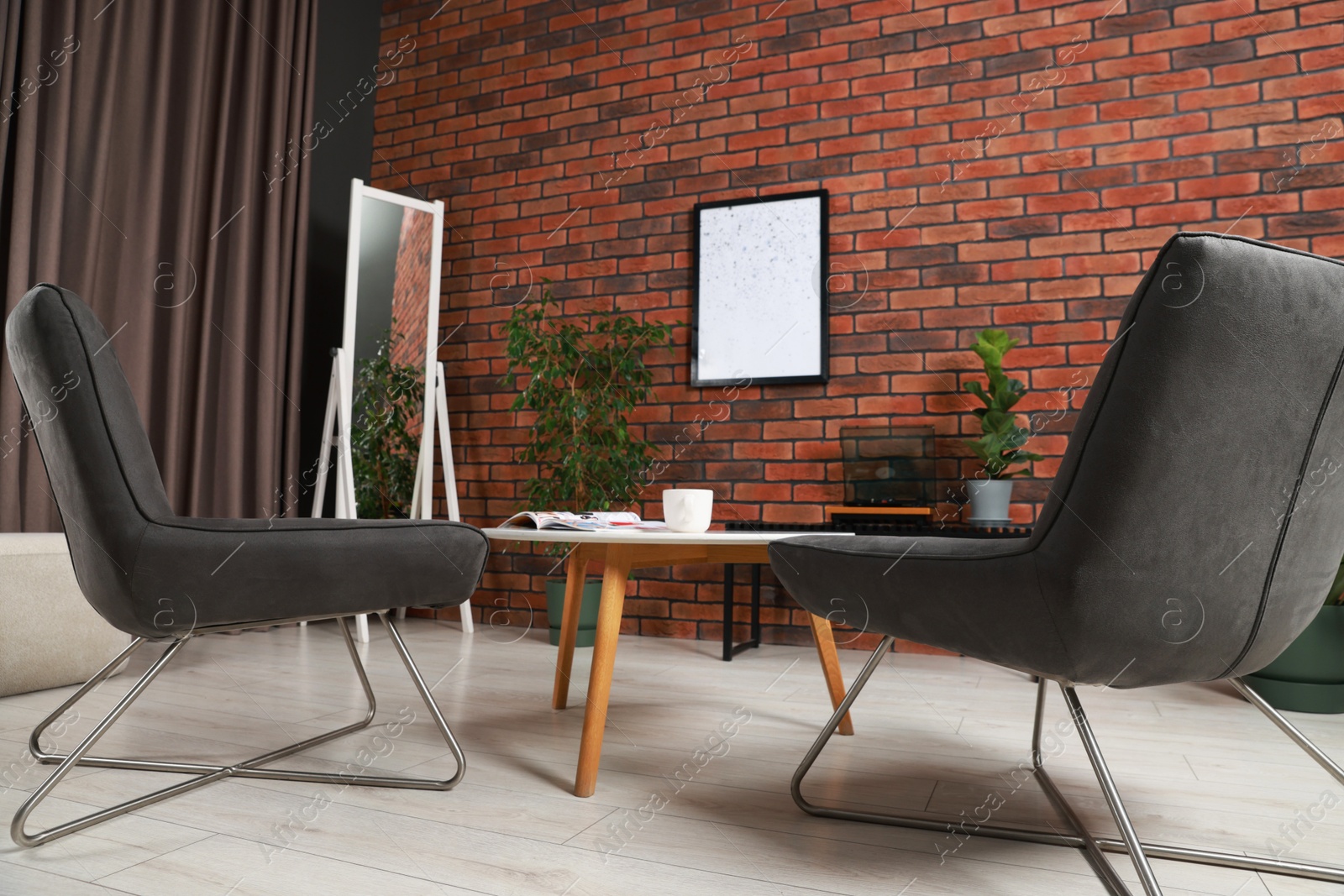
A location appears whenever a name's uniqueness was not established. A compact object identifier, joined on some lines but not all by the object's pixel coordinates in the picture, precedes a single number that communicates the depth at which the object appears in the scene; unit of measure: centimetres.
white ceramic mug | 147
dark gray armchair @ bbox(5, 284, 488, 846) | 108
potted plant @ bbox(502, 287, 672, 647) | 293
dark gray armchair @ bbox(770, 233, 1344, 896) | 81
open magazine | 143
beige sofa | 187
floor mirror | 323
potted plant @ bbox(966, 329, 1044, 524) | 253
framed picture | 301
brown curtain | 239
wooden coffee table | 127
